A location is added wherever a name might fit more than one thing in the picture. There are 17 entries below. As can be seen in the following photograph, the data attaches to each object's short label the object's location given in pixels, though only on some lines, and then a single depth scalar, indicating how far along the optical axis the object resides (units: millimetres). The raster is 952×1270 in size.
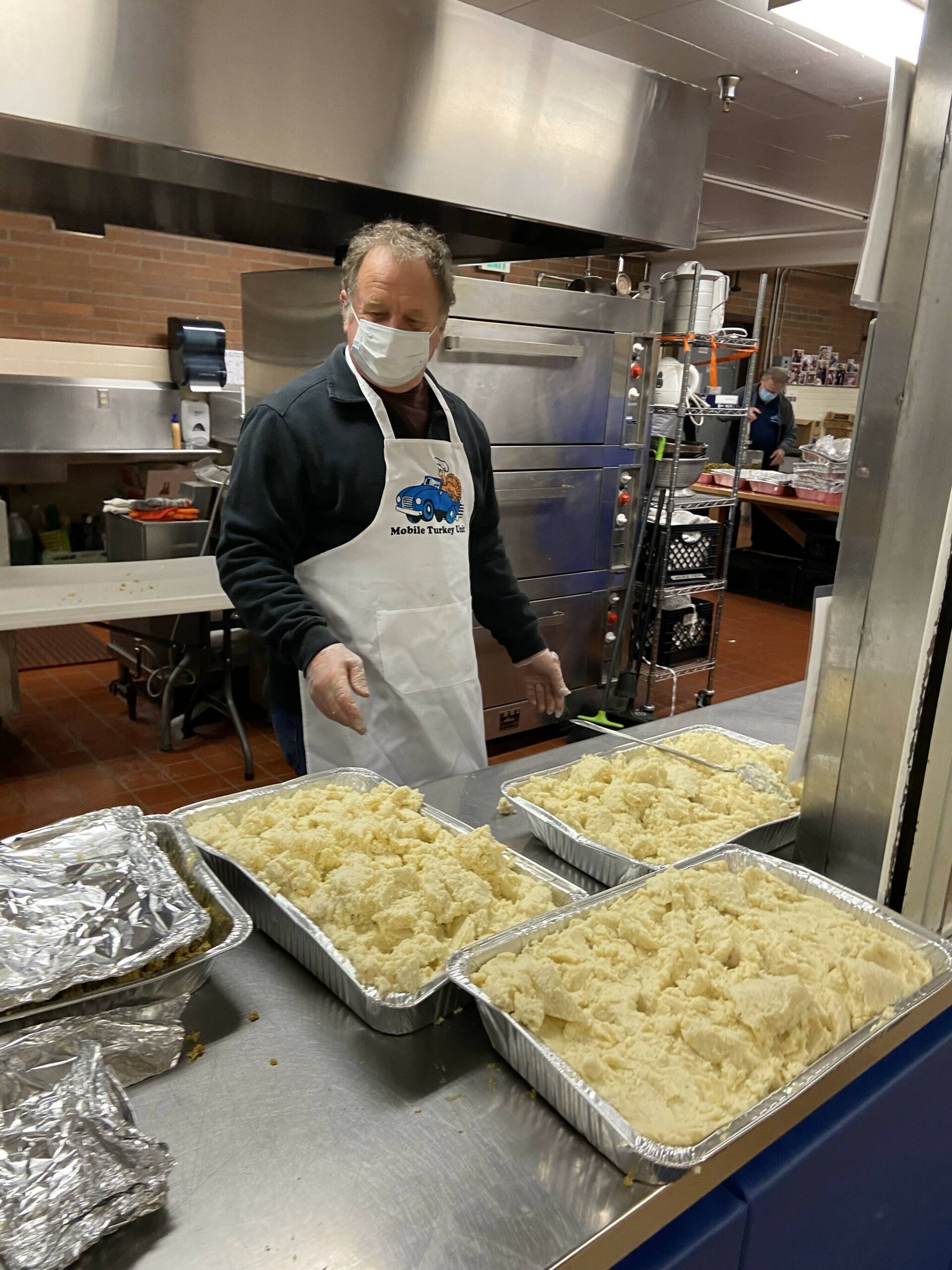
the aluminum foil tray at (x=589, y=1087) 831
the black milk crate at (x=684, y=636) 4812
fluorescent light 3471
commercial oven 3783
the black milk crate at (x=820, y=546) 7633
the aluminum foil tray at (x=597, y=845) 1352
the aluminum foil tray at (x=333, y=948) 1008
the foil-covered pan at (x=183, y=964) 928
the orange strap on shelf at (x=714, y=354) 4422
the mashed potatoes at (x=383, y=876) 1075
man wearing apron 1882
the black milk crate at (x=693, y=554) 4746
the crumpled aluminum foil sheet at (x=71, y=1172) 716
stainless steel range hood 1418
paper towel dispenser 5891
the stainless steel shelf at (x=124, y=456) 5512
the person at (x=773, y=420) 9195
